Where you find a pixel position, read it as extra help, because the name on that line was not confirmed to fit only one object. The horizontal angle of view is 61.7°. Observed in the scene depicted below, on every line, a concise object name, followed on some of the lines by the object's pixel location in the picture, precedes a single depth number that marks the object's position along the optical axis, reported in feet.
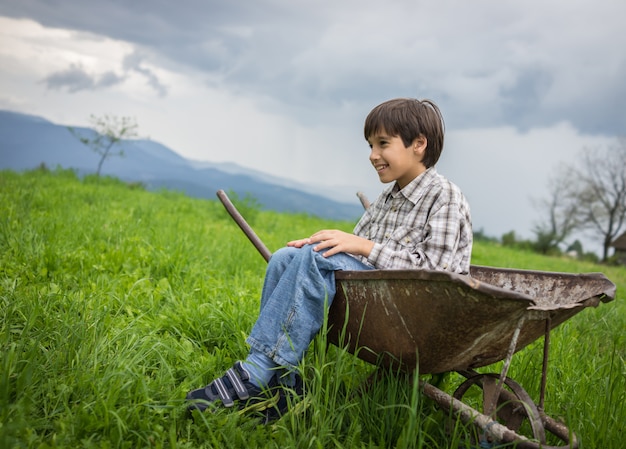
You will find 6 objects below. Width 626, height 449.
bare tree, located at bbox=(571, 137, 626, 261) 109.81
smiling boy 7.62
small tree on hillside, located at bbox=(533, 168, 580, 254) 112.78
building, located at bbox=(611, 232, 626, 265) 99.89
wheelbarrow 6.21
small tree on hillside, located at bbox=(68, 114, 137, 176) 60.98
